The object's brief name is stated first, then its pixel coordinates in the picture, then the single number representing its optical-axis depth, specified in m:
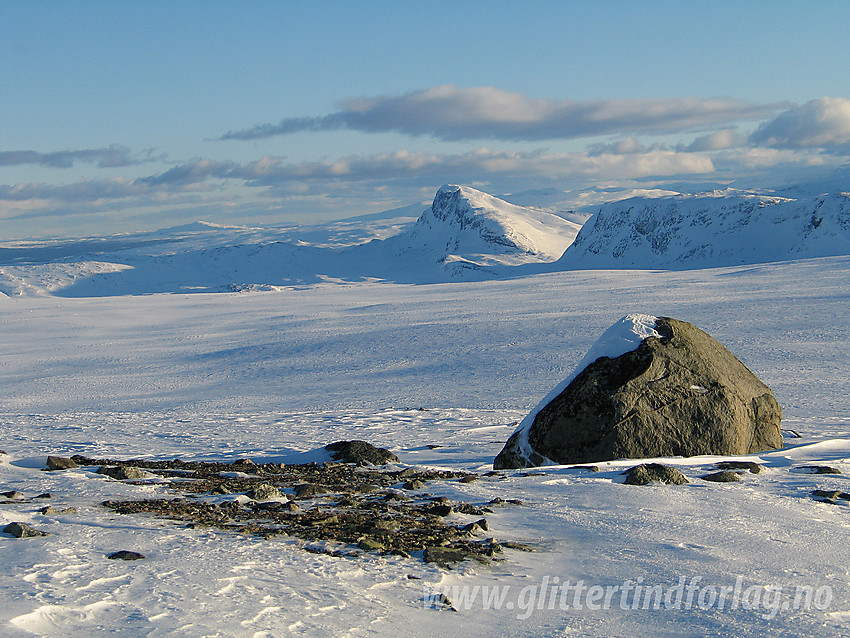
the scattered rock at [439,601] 4.65
